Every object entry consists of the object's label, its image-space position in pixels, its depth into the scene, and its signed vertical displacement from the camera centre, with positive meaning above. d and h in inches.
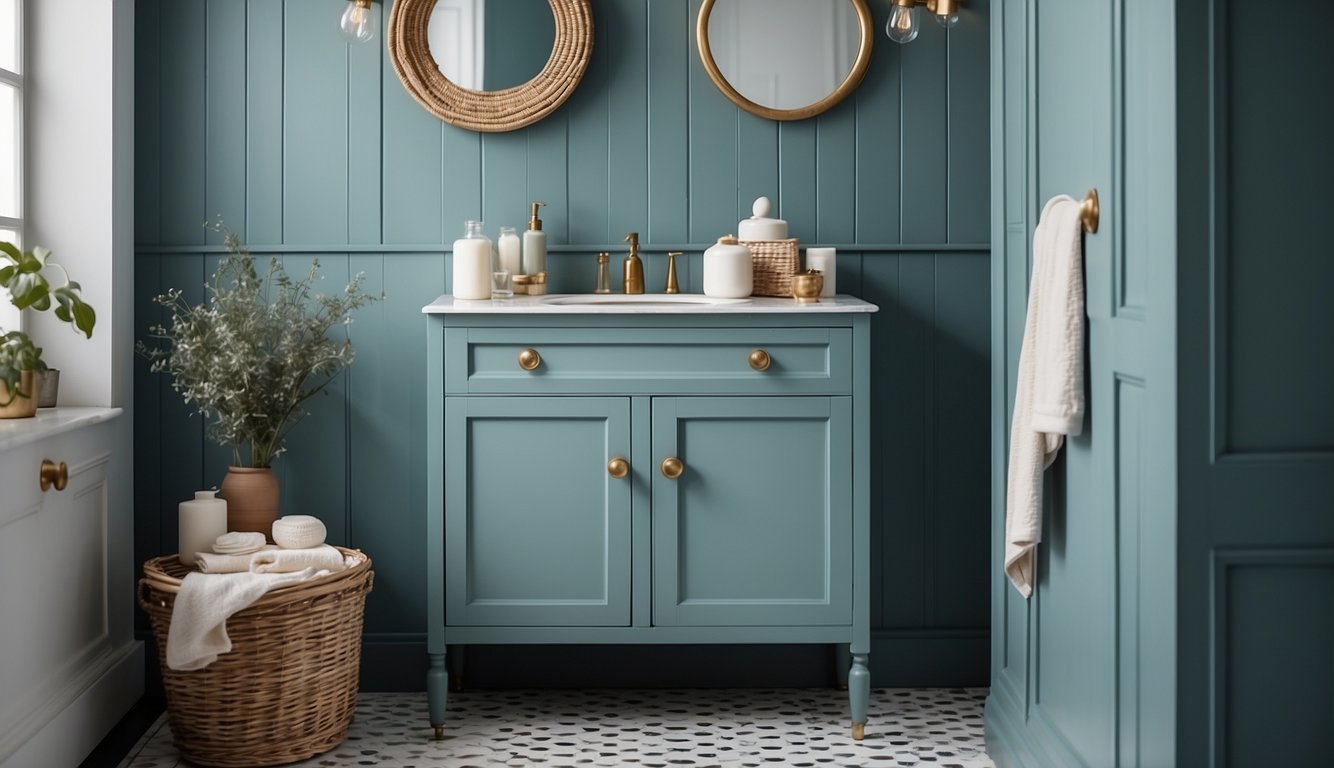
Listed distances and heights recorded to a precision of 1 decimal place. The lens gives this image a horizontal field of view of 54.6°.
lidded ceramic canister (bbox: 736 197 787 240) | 117.0 +13.5
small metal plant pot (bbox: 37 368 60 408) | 105.2 -0.8
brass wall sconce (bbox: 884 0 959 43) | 115.4 +31.9
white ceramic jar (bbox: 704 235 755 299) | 113.7 +9.4
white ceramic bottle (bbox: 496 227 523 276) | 117.3 +11.4
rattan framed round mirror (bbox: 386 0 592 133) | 118.3 +27.4
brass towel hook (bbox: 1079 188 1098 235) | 78.4 +9.9
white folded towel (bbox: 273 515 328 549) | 105.3 -12.8
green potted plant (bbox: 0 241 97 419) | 97.9 +3.2
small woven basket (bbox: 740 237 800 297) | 116.2 +10.0
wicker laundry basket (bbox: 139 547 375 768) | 98.1 -23.4
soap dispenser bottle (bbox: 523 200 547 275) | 117.8 +11.7
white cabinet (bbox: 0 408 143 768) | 92.7 -17.1
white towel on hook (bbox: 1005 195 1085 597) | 80.7 +0.2
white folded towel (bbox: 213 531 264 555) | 103.9 -13.5
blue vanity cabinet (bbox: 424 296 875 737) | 105.8 -8.4
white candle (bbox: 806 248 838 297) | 117.8 +10.3
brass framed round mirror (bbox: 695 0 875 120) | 119.8 +30.1
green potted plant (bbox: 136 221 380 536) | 109.5 +1.3
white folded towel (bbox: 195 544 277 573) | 101.0 -14.7
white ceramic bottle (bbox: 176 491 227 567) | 105.3 -12.2
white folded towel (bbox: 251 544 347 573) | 101.1 -14.6
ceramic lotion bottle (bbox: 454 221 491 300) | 112.7 +9.6
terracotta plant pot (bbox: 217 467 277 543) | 110.3 -10.6
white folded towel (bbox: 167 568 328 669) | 96.0 -17.9
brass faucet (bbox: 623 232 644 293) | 119.9 +9.4
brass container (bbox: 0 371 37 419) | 99.4 -2.0
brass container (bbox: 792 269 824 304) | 111.4 +7.7
